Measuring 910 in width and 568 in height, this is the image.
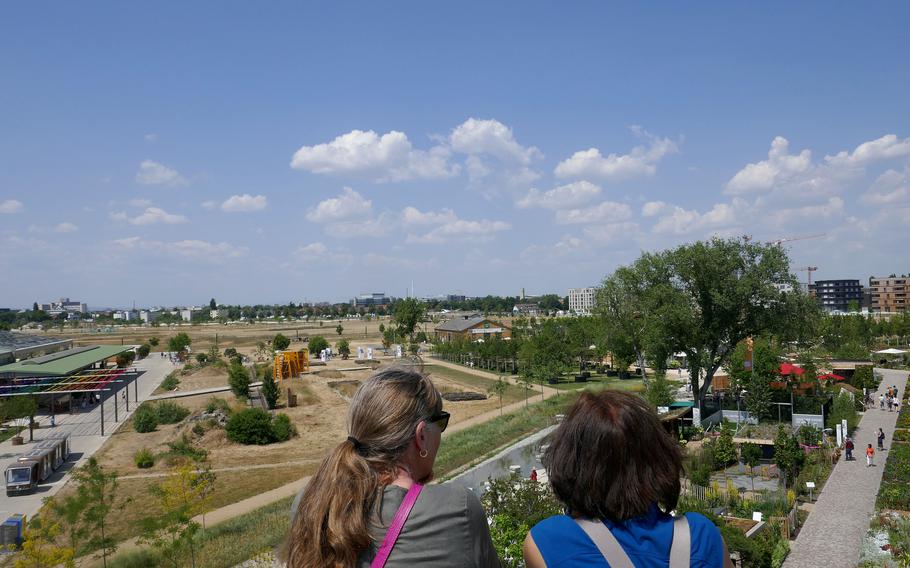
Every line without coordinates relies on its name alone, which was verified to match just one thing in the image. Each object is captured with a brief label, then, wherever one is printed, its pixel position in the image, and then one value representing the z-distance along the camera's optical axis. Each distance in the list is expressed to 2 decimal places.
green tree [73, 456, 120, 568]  11.98
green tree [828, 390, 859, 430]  26.67
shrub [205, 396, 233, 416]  33.34
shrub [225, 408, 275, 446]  29.27
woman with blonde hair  1.89
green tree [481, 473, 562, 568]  8.41
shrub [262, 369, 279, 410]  37.31
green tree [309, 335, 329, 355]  65.56
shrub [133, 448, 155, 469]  24.64
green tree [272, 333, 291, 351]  62.88
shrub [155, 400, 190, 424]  32.75
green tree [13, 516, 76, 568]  10.20
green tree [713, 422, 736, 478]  20.64
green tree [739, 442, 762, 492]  19.78
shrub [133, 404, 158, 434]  30.65
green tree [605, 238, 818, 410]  32.62
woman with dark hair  1.98
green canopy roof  37.91
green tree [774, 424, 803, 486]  18.25
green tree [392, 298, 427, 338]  71.91
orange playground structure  48.97
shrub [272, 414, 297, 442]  29.94
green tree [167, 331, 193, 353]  63.56
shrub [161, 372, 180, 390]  44.34
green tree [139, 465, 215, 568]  11.66
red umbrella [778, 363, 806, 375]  30.11
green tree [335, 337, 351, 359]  64.75
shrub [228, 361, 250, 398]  39.16
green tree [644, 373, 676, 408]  29.16
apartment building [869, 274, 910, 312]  112.12
